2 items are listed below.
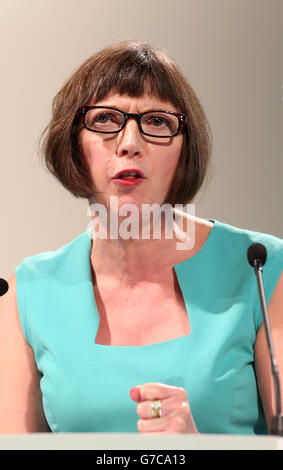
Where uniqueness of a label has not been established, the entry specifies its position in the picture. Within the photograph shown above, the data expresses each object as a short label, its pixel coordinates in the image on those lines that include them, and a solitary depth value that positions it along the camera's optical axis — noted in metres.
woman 3.45
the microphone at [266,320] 3.23
